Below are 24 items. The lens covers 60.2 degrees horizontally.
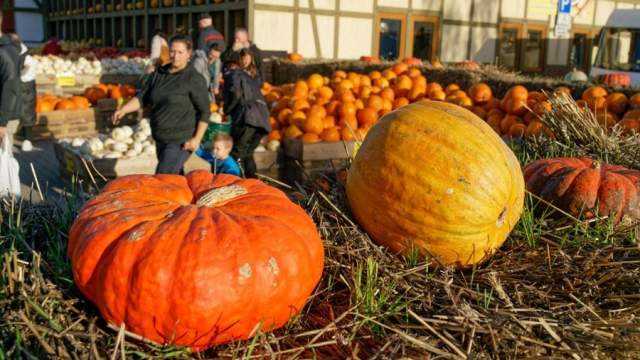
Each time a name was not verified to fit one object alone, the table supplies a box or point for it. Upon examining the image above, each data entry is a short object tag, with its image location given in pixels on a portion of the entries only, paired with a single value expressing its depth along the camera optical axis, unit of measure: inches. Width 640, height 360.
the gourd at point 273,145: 289.9
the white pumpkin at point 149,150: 288.4
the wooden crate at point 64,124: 401.4
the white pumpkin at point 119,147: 286.4
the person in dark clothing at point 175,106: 199.9
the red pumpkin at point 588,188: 107.2
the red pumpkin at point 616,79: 430.6
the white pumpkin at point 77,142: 297.6
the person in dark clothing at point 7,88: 217.3
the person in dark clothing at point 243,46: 330.6
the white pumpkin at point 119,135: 302.4
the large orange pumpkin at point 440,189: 88.7
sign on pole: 538.0
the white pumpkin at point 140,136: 304.2
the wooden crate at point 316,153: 255.6
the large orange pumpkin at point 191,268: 65.9
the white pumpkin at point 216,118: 331.6
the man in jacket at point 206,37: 406.0
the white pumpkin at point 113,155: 272.8
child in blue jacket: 202.1
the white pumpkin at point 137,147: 287.1
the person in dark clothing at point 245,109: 260.7
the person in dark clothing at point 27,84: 282.0
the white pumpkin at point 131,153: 281.6
